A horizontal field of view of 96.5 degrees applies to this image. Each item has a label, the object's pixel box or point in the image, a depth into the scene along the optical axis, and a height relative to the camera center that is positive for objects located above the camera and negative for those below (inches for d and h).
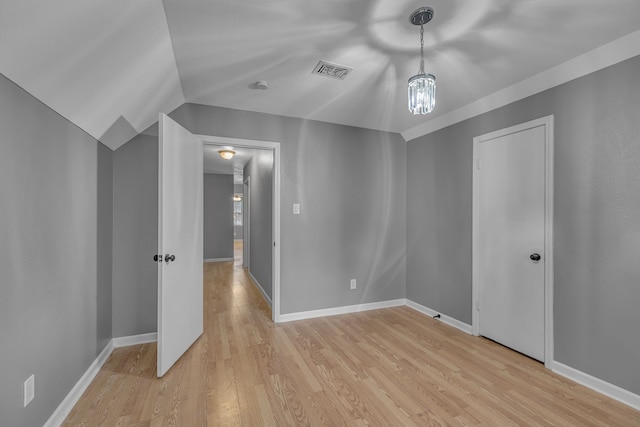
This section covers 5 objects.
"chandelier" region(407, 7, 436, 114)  67.6 +29.1
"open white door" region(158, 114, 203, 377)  86.1 -10.3
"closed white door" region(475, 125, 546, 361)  95.5 -9.6
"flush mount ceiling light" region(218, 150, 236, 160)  190.4 +39.9
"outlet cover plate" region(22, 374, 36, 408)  55.0 -34.9
